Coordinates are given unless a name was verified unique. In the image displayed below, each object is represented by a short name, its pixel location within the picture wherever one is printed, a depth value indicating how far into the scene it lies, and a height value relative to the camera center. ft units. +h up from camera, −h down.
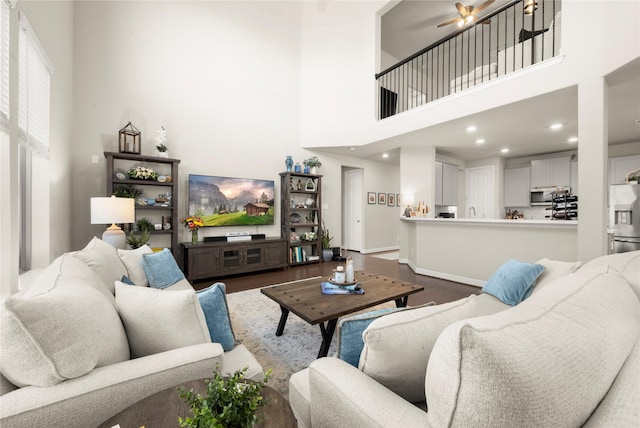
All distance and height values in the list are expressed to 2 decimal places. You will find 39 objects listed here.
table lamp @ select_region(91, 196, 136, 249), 9.91 -0.07
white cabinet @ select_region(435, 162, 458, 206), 19.90 +2.18
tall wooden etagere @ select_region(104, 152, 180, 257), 13.29 +1.26
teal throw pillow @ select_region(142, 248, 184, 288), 7.94 -1.76
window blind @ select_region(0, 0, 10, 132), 5.47 +3.04
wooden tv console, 14.47 -2.62
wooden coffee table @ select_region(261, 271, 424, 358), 6.50 -2.35
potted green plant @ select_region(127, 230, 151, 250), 12.25 -1.29
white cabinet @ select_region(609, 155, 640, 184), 16.52 +2.96
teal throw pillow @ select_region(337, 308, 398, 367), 3.38 -1.55
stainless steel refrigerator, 11.39 -0.14
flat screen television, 15.88 +0.75
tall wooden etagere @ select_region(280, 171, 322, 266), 18.62 -0.22
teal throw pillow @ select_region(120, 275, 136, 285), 5.92 -1.52
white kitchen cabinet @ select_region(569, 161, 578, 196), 18.62 +2.64
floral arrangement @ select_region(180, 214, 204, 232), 14.75 -0.63
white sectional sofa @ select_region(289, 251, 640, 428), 1.58 -1.11
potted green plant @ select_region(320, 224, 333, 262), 20.21 -2.59
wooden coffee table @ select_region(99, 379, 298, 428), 2.50 -1.97
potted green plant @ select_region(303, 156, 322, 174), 19.72 +3.57
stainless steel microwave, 19.51 +1.36
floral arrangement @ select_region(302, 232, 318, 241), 19.58 -1.75
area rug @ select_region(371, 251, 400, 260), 21.65 -3.65
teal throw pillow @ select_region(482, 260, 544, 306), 6.57 -1.73
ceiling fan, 15.28 +11.95
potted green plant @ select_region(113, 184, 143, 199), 13.05 +1.00
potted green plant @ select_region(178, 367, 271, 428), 2.02 -1.53
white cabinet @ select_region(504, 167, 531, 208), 21.31 +2.15
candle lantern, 13.37 +3.70
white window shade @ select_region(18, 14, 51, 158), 6.48 +3.22
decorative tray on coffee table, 8.11 -2.16
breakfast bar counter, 11.04 -1.50
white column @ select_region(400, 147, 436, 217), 18.54 +2.77
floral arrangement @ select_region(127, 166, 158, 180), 13.34 +1.90
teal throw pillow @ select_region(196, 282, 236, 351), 4.44 -1.75
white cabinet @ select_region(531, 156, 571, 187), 19.08 +3.05
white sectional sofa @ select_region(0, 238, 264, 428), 2.67 -1.64
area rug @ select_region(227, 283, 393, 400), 6.51 -3.72
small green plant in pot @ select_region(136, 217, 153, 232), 13.42 -0.69
